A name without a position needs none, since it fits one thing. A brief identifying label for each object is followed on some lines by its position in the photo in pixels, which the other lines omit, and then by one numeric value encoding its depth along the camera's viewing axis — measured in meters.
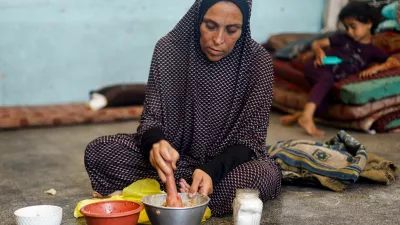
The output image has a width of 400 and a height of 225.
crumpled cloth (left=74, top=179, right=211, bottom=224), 2.62
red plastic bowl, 2.21
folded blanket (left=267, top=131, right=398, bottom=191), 3.08
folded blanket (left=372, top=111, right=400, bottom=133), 4.70
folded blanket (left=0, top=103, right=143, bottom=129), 5.12
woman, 2.63
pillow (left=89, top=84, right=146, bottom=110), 5.65
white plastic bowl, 2.25
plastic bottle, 2.27
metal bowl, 2.15
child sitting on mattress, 4.69
